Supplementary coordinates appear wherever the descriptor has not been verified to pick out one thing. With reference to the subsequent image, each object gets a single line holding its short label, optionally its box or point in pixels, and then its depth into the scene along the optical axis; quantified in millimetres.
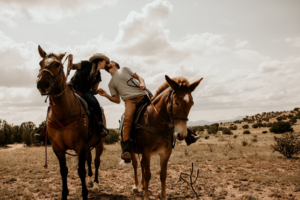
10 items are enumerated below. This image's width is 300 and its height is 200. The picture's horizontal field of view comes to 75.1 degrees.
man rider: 5141
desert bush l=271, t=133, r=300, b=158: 10617
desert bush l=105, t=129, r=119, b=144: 23381
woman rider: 5516
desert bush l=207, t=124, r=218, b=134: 34472
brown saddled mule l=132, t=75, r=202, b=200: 3867
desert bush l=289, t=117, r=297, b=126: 34581
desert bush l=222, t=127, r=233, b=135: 30894
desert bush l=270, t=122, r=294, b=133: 27469
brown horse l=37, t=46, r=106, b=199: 4039
